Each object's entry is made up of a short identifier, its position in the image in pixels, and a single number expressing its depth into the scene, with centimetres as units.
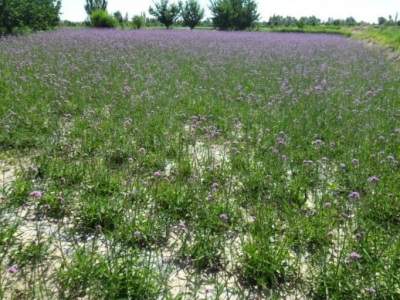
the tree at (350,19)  8681
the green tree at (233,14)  4066
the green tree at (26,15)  1836
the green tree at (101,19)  3291
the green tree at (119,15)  4472
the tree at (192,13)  4128
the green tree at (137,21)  3903
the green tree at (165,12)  4088
